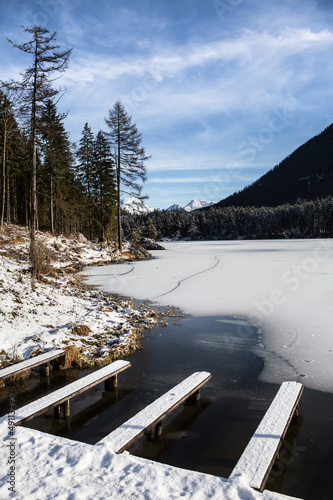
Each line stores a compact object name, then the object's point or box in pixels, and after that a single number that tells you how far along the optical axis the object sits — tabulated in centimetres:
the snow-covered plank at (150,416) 314
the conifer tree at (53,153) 1530
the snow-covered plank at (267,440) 269
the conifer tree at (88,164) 3500
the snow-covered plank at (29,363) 486
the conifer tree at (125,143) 2672
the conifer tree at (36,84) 1420
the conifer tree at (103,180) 3431
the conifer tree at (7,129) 2635
